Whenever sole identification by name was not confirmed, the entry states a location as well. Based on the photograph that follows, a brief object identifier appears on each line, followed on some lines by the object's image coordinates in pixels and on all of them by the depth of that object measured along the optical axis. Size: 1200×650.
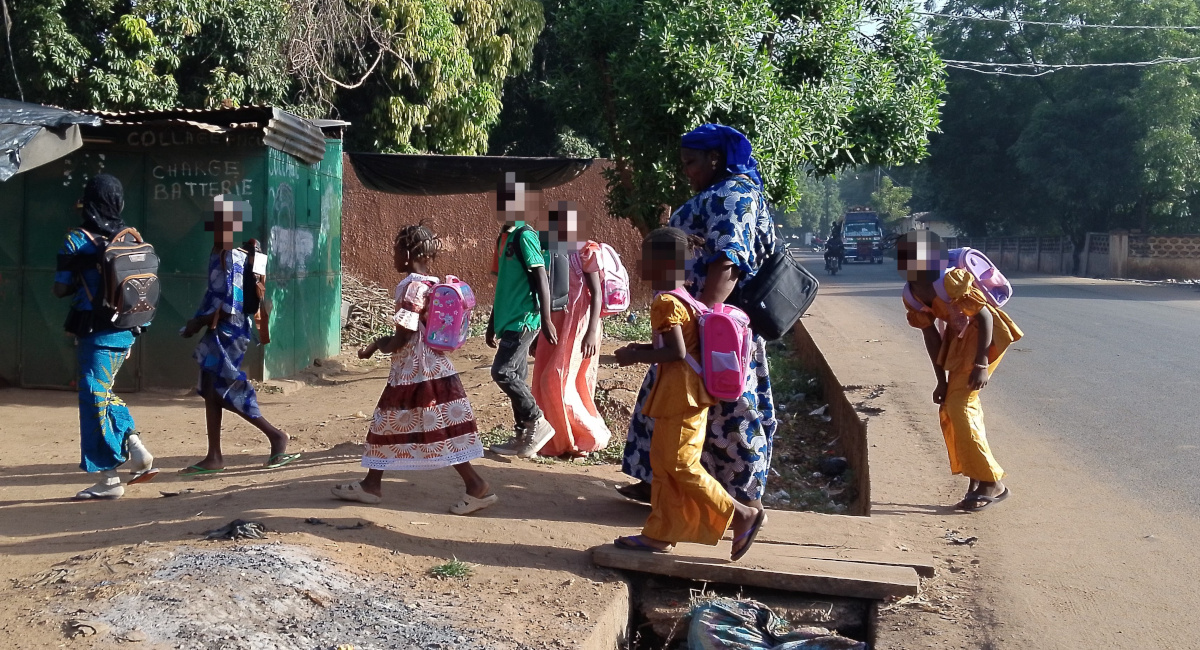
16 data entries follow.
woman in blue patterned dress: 4.24
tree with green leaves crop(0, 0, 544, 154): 11.44
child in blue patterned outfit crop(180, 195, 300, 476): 5.66
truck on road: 43.75
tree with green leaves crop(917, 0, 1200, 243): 27.56
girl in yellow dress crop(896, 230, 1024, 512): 5.18
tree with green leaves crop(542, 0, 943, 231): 8.16
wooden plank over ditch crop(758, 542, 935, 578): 4.18
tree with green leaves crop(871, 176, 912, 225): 59.75
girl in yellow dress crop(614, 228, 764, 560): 3.84
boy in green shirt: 5.70
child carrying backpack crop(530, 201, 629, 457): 6.00
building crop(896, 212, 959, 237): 45.59
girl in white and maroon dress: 4.63
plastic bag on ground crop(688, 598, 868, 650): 3.53
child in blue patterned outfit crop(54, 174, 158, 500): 5.00
